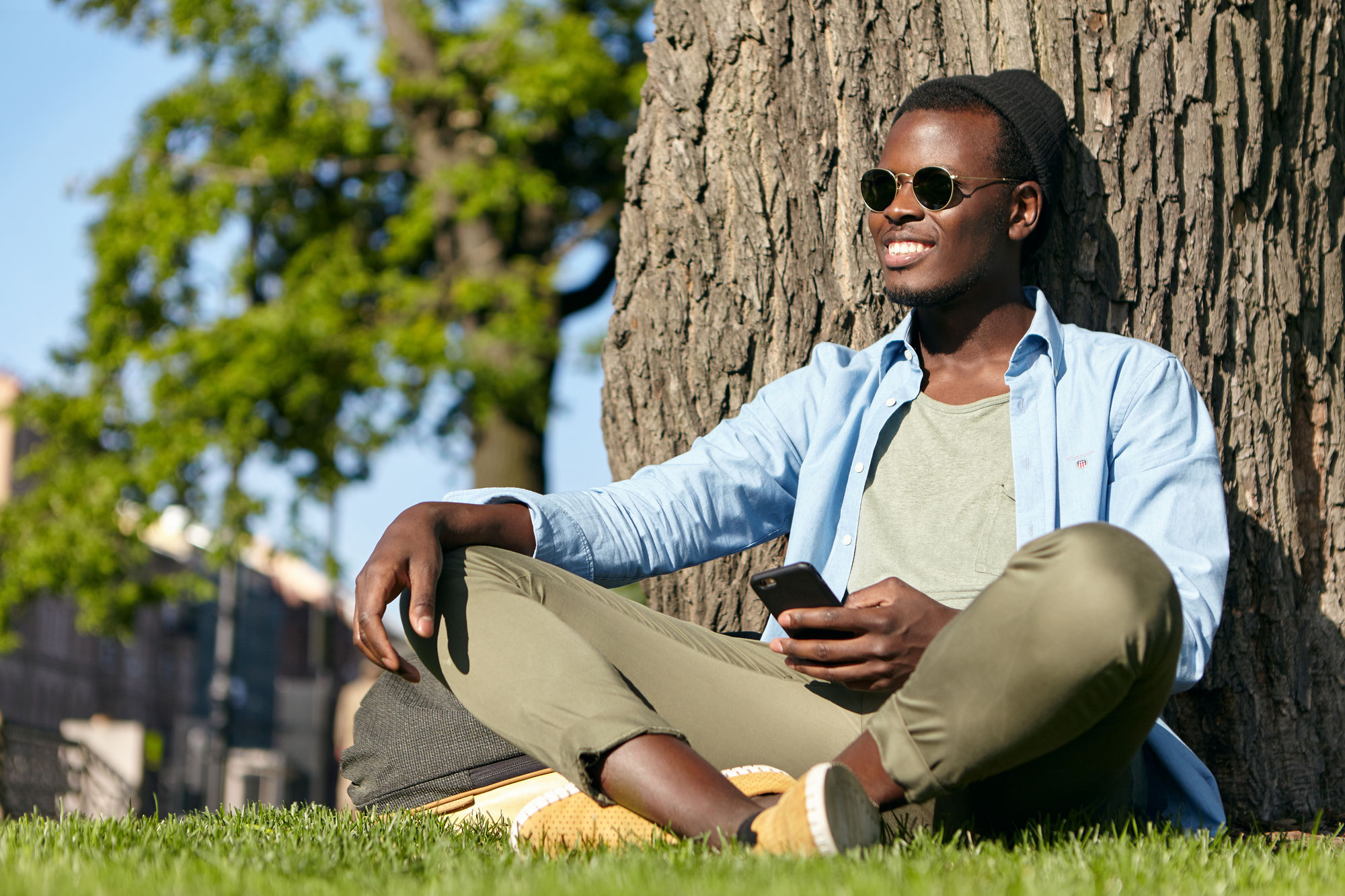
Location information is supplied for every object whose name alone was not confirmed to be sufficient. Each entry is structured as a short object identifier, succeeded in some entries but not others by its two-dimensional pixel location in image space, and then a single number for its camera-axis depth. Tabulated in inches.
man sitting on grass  95.7
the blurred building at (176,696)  429.1
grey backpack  135.7
